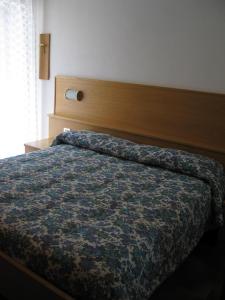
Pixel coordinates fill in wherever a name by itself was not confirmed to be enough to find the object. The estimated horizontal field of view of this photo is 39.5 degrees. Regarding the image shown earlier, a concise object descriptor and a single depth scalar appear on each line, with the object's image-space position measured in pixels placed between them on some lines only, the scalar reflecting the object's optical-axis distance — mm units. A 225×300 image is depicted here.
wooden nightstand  3146
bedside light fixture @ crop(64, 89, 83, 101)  3293
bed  1336
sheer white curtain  3297
